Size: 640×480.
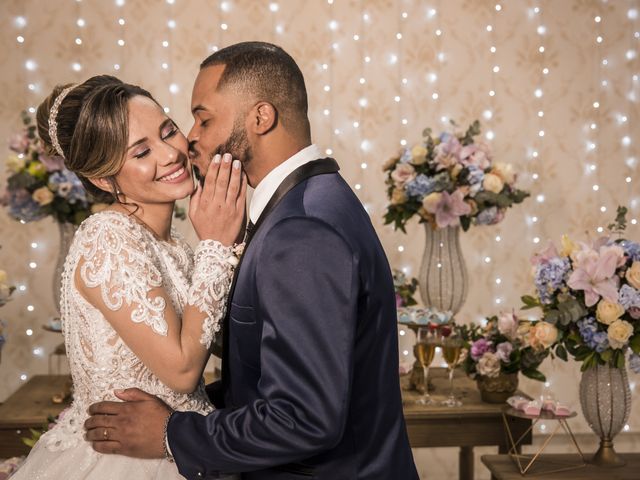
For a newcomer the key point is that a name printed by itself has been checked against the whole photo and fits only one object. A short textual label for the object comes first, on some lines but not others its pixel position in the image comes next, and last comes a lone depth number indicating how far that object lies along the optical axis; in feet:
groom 4.70
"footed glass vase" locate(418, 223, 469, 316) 11.49
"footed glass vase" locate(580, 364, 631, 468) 8.87
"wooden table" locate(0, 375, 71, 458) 9.62
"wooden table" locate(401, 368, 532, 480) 10.05
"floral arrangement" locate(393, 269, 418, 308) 11.92
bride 5.78
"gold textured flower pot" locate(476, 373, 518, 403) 10.20
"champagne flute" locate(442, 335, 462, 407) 10.27
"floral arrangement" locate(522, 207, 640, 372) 8.50
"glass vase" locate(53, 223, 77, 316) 10.85
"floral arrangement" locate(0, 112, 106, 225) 10.77
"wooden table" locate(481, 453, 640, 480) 8.60
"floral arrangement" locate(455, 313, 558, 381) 9.95
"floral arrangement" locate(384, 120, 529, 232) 11.16
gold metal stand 8.72
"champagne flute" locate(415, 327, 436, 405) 10.24
